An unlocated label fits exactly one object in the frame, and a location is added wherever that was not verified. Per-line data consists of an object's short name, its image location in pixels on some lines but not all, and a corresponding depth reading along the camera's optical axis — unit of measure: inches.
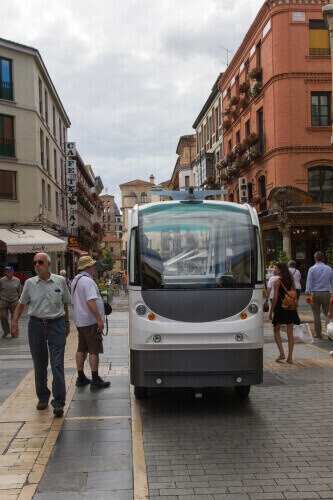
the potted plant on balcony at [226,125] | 1416.1
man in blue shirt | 464.1
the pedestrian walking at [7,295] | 539.8
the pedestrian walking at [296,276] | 572.0
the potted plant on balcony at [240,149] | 1216.2
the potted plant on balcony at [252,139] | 1152.9
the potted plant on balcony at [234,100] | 1296.8
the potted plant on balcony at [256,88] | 1122.7
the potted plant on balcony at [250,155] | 1141.7
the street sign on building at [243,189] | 1239.5
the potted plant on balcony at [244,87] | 1218.1
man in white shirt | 292.3
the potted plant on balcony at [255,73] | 1130.7
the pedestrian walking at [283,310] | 370.9
